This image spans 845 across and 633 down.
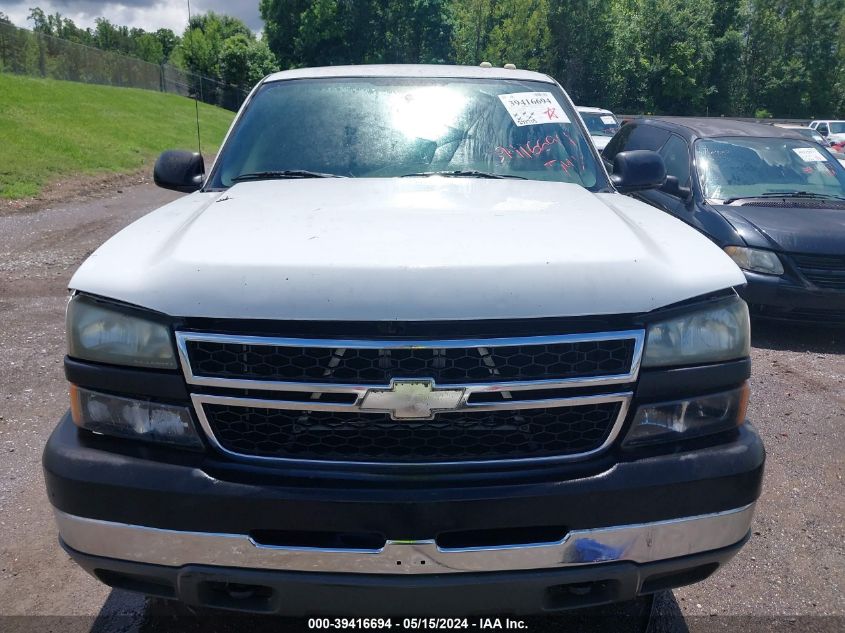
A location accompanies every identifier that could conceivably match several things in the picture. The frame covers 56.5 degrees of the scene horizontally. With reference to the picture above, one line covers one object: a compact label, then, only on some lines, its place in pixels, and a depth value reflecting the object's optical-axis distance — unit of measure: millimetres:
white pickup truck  2035
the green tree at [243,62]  47344
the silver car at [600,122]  20356
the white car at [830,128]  28717
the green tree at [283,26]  60844
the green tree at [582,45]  57375
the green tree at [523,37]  55406
